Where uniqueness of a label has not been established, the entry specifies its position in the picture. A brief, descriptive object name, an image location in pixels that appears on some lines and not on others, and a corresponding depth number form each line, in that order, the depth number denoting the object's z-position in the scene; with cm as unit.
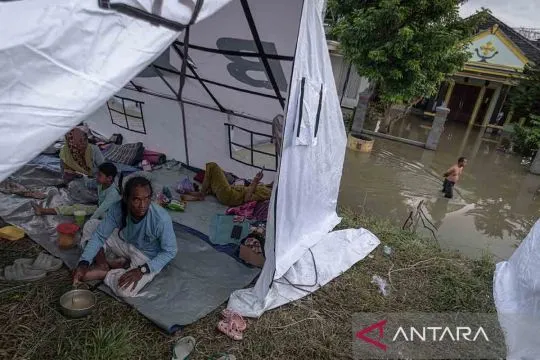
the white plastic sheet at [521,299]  246
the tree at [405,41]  801
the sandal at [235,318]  252
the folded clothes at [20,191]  387
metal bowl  235
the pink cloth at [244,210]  420
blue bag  366
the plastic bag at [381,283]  325
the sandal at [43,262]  279
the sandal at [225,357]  222
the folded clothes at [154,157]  555
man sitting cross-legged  258
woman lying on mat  438
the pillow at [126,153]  533
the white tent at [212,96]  118
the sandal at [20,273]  265
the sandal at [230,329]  245
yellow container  313
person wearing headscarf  427
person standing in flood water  687
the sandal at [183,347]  220
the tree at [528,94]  1150
